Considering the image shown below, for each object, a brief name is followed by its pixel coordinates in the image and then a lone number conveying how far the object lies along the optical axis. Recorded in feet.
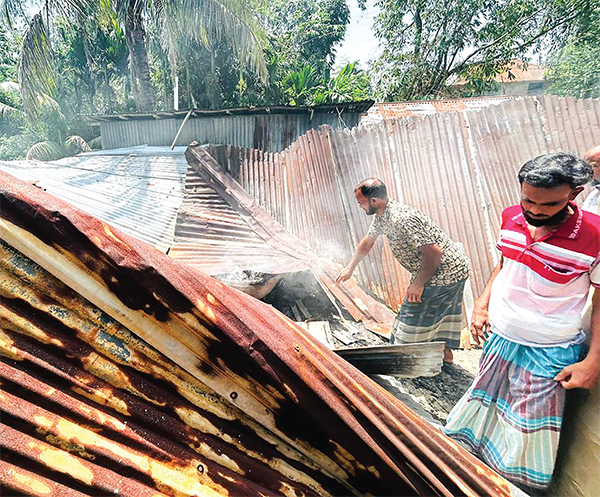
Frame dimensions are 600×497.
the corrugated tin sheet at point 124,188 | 13.19
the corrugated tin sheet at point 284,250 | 11.20
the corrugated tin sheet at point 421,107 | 34.65
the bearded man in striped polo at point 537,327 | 4.56
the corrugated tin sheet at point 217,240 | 11.27
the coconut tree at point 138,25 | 27.45
